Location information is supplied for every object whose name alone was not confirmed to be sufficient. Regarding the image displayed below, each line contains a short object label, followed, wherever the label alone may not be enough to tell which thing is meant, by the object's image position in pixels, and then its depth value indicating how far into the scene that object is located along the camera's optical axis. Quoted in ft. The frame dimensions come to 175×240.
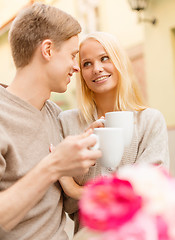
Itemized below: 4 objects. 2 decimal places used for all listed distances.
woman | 3.84
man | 3.38
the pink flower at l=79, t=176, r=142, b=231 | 1.39
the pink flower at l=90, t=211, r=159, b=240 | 1.42
